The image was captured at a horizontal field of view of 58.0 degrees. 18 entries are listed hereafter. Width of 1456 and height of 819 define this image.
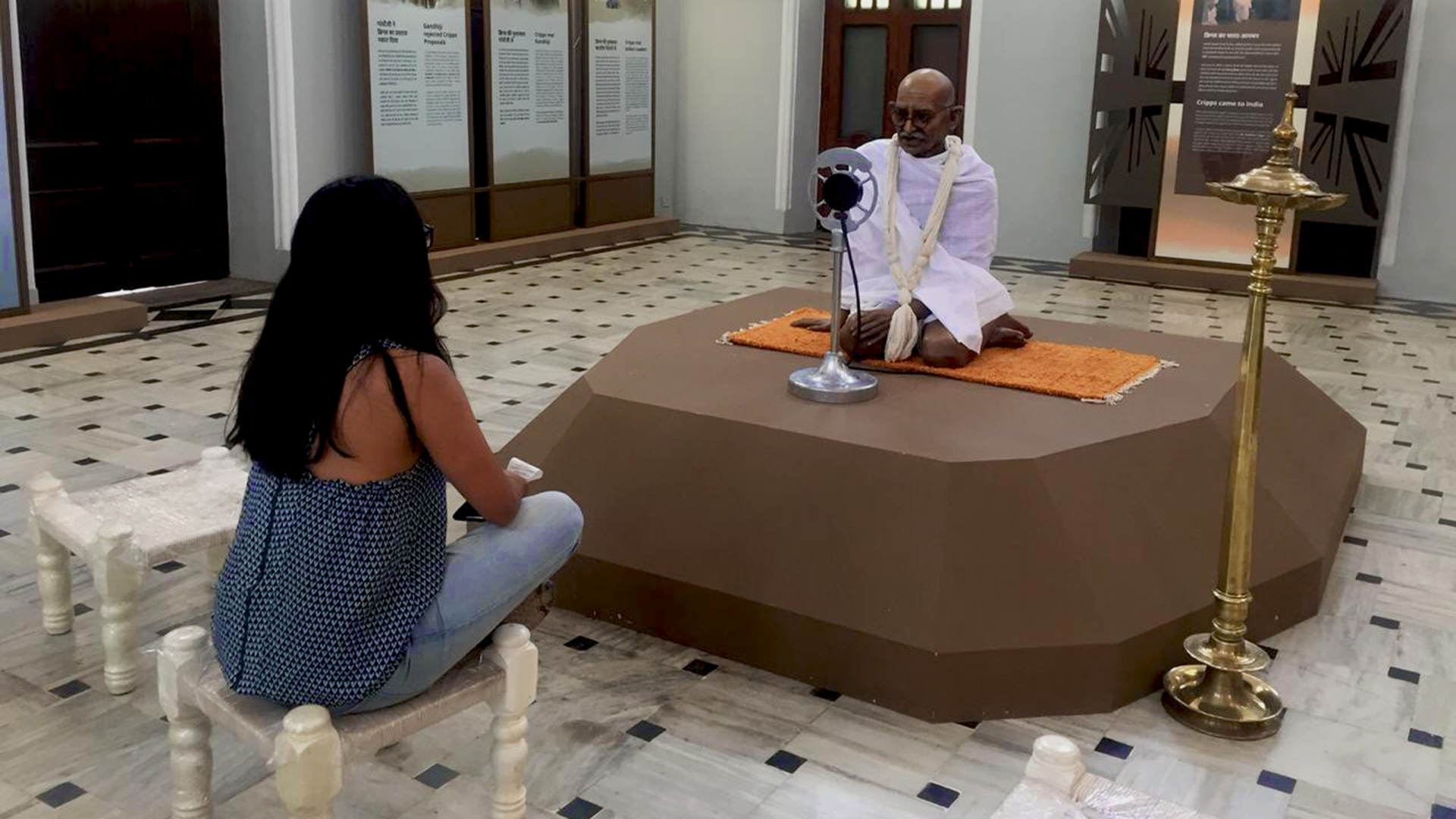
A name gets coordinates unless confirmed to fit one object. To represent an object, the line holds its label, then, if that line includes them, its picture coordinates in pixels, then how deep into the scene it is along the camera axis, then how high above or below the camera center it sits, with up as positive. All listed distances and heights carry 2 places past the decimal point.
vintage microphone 3.95 -0.34
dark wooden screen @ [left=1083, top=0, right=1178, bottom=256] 10.68 +0.16
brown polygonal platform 3.31 -1.11
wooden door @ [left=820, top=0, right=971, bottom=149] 12.75 +0.61
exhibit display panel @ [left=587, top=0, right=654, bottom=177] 12.02 +0.24
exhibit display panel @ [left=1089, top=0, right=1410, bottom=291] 10.02 +0.05
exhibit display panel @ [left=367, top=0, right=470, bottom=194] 9.86 +0.11
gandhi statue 4.45 -0.43
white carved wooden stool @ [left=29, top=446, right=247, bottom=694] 3.24 -1.09
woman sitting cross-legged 2.32 -0.65
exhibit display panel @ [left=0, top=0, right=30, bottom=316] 7.21 -0.64
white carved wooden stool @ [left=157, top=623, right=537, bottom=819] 2.22 -1.11
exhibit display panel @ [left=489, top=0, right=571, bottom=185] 10.92 +0.14
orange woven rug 4.22 -0.83
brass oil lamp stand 3.14 -1.19
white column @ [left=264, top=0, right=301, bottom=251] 9.26 -0.10
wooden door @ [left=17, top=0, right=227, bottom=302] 8.50 -0.29
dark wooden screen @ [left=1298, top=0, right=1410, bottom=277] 9.89 +0.18
